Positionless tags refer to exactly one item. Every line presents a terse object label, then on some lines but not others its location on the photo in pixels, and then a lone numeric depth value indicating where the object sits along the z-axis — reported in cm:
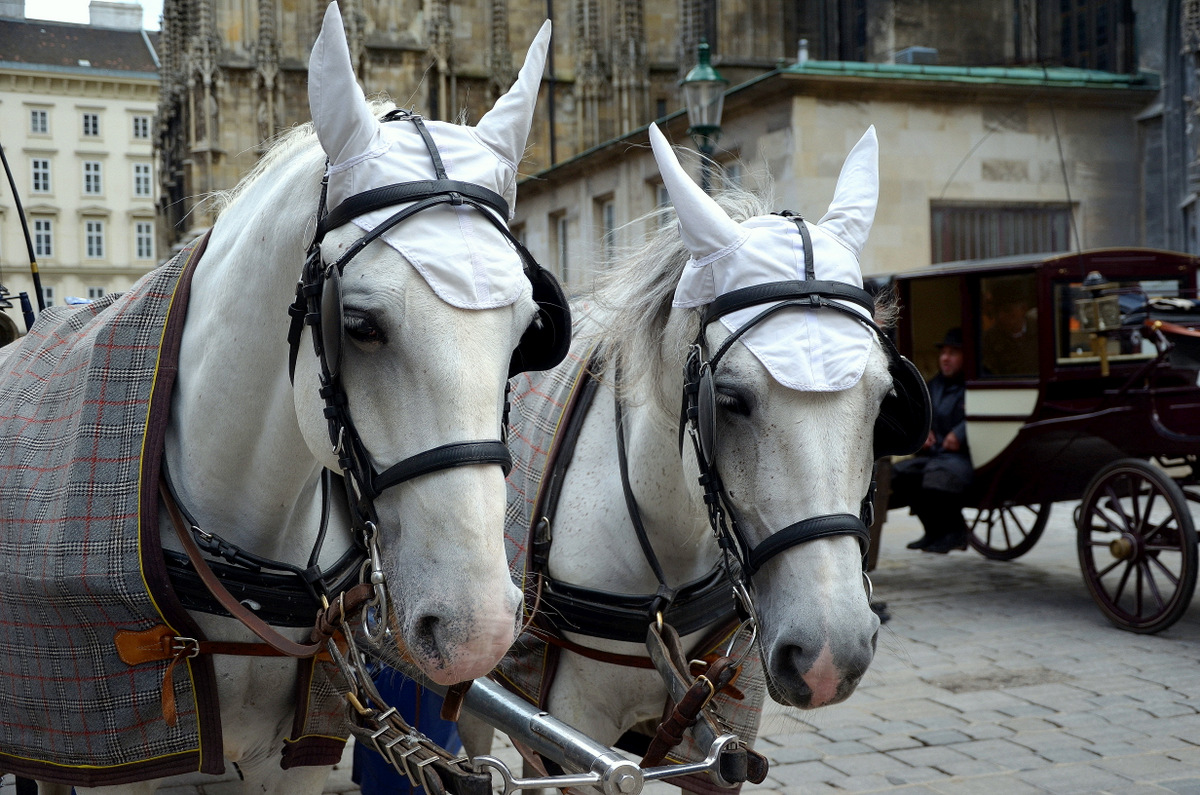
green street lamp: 930
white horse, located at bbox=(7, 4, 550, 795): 160
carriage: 628
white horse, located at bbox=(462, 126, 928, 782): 200
